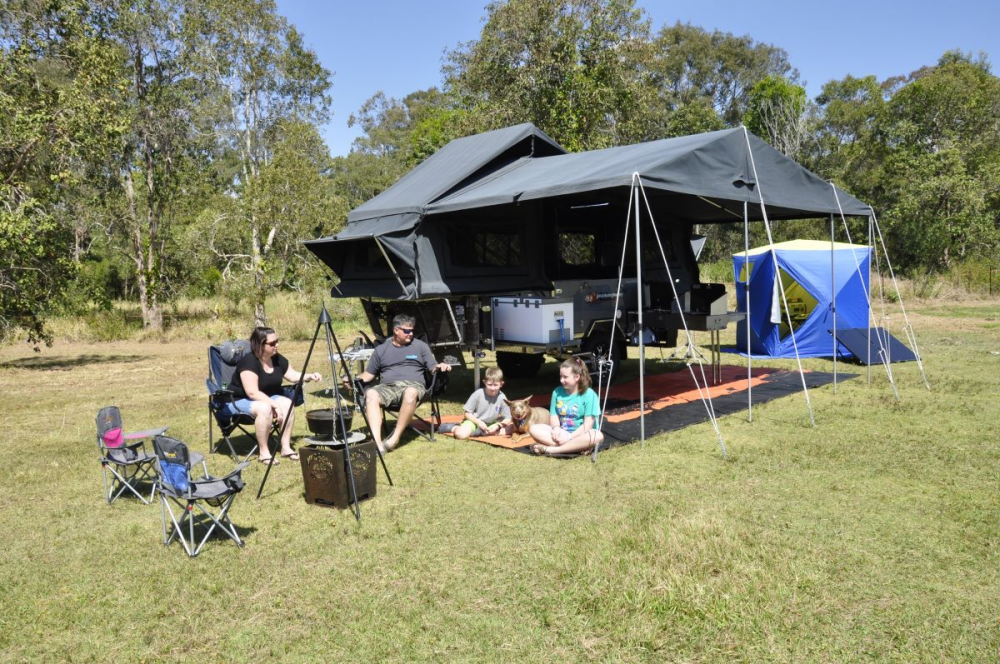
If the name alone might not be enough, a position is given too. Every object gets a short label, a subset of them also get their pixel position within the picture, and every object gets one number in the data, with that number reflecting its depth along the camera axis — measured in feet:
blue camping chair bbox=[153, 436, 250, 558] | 12.71
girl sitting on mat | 18.26
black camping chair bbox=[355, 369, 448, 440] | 20.49
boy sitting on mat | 20.79
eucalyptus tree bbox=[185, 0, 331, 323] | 49.65
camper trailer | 23.65
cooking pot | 17.80
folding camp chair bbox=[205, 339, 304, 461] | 18.70
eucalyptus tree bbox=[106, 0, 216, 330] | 54.54
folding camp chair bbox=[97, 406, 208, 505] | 15.51
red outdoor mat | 20.65
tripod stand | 14.25
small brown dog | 20.11
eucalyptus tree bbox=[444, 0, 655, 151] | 56.03
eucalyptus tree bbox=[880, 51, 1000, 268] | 74.02
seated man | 19.48
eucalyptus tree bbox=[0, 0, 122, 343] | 35.58
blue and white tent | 34.76
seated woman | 18.12
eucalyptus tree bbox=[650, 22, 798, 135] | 125.80
